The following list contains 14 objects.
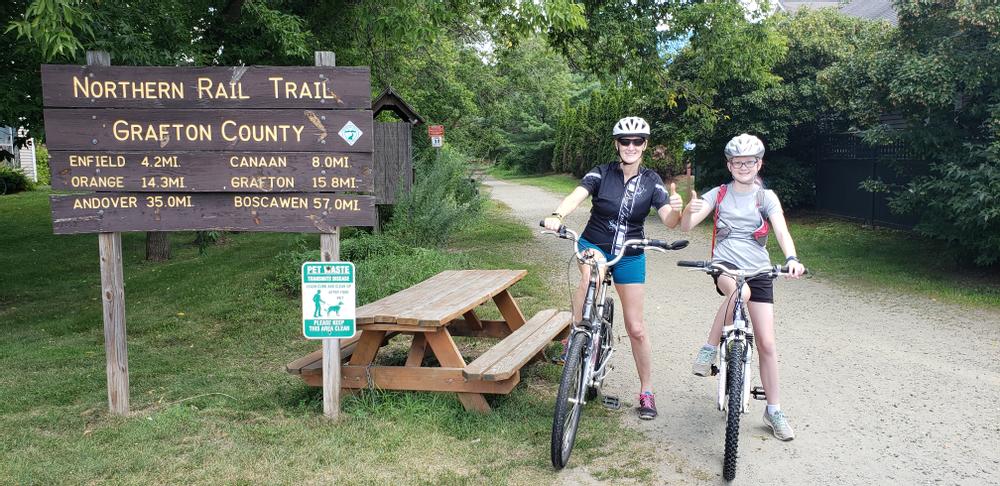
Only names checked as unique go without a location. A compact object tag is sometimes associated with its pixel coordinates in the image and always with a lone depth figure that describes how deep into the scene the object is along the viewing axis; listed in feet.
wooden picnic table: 16.84
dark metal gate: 49.88
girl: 15.69
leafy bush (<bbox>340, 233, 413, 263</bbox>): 37.73
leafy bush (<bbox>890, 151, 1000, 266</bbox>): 31.48
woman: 16.37
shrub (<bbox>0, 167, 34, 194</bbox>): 93.74
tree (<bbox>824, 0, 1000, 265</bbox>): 32.30
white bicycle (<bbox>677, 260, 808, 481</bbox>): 14.26
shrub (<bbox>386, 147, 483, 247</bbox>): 40.01
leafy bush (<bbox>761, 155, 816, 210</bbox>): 59.00
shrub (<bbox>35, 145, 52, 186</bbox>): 106.63
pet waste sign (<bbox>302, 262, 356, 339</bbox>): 17.34
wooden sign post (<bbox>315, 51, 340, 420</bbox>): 17.61
